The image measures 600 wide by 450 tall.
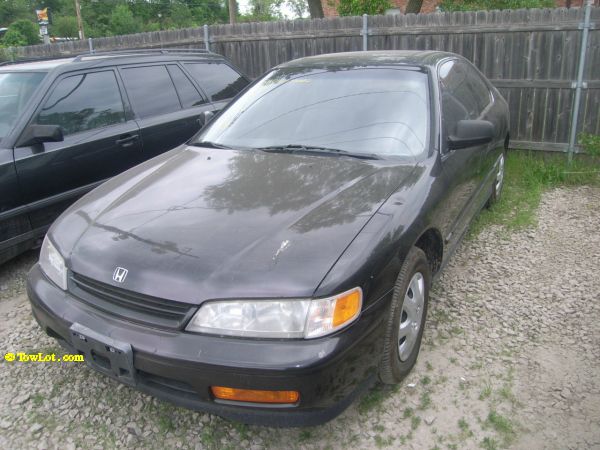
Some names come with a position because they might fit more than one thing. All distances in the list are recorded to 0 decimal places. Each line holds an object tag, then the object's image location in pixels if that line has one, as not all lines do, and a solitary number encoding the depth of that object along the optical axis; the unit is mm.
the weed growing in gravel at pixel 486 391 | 2637
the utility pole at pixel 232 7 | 22747
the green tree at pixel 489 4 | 13570
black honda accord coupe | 2000
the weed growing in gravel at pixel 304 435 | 2410
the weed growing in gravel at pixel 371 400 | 2590
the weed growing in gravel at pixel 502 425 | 2379
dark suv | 3928
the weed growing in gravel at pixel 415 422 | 2467
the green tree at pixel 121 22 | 62344
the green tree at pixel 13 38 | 29109
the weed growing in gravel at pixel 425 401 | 2592
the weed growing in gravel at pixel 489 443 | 2324
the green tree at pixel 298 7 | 44969
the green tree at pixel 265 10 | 43062
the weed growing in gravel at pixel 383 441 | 2373
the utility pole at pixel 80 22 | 38219
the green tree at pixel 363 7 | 14250
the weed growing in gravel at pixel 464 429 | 2396
